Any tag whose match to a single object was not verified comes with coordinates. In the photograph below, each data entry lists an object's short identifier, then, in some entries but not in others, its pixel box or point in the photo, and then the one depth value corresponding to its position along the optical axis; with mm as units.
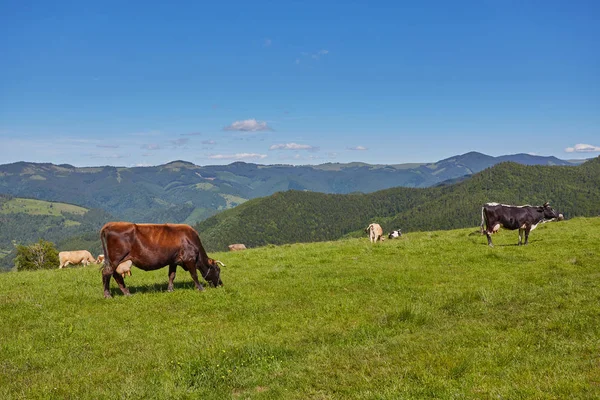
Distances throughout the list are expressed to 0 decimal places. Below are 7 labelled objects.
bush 61500
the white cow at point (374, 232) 32375
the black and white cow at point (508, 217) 24062
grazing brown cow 14867
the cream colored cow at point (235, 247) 54156
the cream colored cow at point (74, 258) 37062
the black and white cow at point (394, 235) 38812
